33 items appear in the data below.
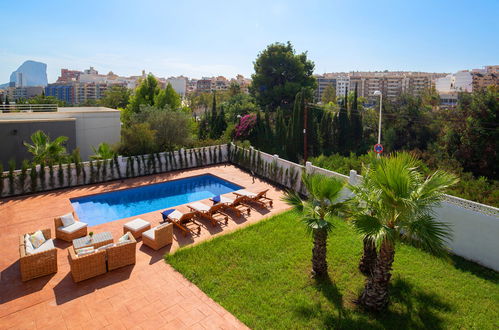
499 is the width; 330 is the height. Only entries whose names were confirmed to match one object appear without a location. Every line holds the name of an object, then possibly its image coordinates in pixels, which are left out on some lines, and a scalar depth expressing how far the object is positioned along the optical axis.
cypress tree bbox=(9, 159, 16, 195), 12.67
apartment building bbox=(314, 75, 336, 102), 121.62
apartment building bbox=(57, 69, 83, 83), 154.56
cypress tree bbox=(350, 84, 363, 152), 27.77
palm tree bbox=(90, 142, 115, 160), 15.73
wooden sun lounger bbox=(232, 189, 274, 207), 12.23
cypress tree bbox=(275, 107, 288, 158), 22.16
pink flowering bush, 22.56
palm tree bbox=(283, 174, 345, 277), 6.56
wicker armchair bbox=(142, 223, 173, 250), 8.68
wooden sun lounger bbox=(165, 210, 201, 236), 9.88
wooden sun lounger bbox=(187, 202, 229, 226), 10.54
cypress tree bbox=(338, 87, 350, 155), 26.52
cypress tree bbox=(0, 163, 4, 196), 12.56
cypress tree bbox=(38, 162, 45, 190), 13.38
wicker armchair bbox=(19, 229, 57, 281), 7.05
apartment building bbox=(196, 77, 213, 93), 131.35
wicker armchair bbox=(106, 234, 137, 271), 7.57
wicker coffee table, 7.96
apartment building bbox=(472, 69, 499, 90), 85.78
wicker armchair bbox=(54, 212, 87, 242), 9.12
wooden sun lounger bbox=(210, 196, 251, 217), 11.37
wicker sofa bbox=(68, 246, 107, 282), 7.04
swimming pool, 12.16
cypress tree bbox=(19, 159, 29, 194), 12.91
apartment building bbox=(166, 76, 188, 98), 119.31
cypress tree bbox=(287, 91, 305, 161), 21.64
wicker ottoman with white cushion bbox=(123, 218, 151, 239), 9.40
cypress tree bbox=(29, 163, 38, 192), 13.12
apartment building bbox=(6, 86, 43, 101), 133.38
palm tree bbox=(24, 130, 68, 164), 14.30
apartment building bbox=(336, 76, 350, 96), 117.38
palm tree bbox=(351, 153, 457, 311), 5.20
